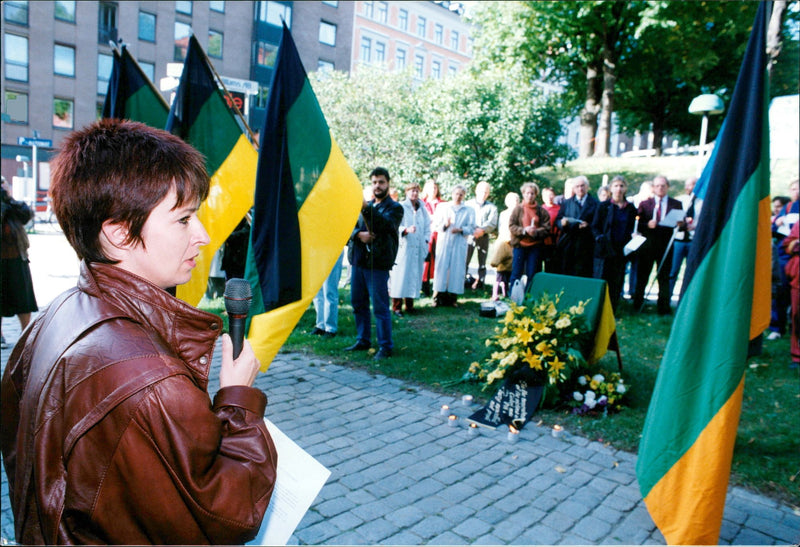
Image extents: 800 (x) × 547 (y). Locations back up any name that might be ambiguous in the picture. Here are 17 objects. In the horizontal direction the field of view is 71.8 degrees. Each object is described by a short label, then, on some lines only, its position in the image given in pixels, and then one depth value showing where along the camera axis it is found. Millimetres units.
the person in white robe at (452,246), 10258
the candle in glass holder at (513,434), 4652
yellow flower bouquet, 5332
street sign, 25694
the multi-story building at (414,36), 48294
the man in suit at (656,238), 9648
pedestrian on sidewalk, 6352
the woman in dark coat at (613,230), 9438
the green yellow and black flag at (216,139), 4926
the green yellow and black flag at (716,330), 3111
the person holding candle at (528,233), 9742
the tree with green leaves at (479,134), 17359
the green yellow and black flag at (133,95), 5543
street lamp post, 10648
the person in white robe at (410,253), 9453
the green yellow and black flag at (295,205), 4184
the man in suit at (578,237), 9633
